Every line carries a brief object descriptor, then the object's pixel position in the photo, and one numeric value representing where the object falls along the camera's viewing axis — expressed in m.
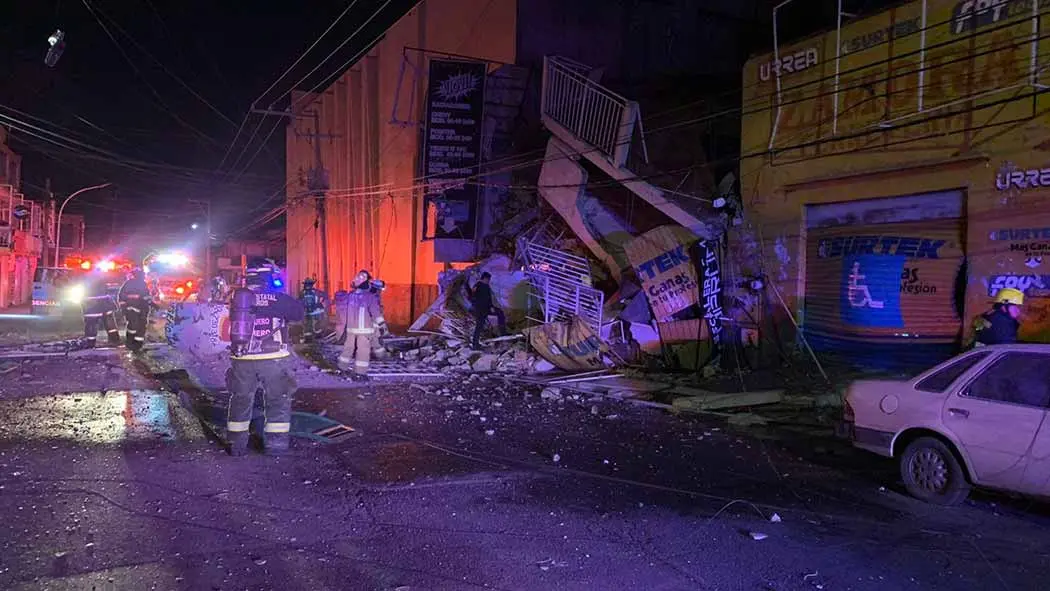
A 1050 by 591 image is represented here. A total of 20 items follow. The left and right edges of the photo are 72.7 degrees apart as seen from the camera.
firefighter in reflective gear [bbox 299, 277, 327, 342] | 16.72
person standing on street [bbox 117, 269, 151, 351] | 14.55
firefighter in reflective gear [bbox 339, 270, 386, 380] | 12.57
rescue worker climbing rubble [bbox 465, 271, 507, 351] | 14.60
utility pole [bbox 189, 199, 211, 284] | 46.69
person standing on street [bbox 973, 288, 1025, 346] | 7.36
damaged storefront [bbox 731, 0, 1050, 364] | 9.28
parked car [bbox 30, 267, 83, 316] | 23.34
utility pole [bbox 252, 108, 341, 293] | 32.19
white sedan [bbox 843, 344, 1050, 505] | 5.23
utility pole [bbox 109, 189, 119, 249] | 61.78
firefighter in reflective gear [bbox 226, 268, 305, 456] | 6.66
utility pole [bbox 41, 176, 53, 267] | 42.53
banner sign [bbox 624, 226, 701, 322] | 12.98
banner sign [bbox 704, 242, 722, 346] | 12.51
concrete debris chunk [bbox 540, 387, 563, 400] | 10.69
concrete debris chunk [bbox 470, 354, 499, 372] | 13.34
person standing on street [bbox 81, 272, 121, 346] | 14.95
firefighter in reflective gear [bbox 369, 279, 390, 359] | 13.04
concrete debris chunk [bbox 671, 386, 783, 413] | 9.71
